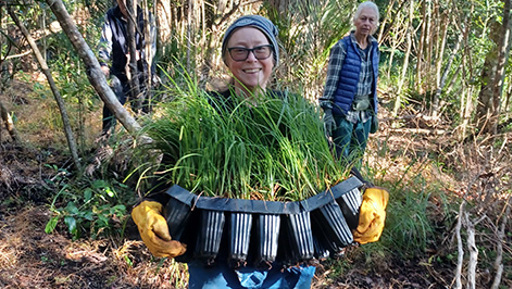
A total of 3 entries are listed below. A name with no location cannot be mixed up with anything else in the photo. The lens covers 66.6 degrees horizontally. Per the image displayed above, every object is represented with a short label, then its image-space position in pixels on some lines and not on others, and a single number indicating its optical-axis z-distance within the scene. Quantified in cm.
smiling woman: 105
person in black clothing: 296
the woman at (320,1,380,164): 333
